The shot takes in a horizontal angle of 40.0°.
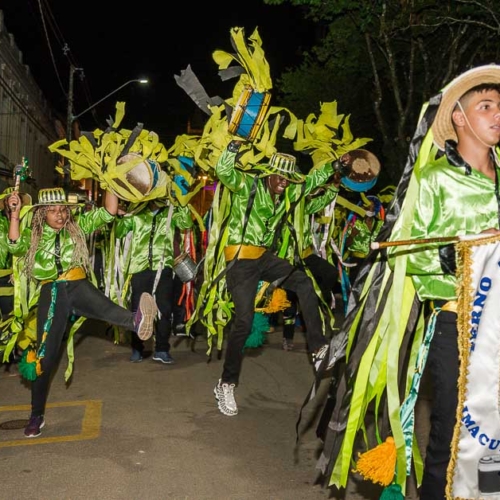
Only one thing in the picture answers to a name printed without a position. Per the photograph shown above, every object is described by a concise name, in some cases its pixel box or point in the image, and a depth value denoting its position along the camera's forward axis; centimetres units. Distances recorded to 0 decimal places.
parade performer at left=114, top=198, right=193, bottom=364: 733
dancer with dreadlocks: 491
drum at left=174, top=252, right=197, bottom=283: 743
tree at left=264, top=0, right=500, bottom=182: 1252
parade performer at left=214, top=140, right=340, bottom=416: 541
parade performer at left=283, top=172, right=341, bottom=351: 613
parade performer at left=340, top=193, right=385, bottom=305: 936
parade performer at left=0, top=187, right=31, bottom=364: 607
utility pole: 2654
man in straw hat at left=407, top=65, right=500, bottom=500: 283
